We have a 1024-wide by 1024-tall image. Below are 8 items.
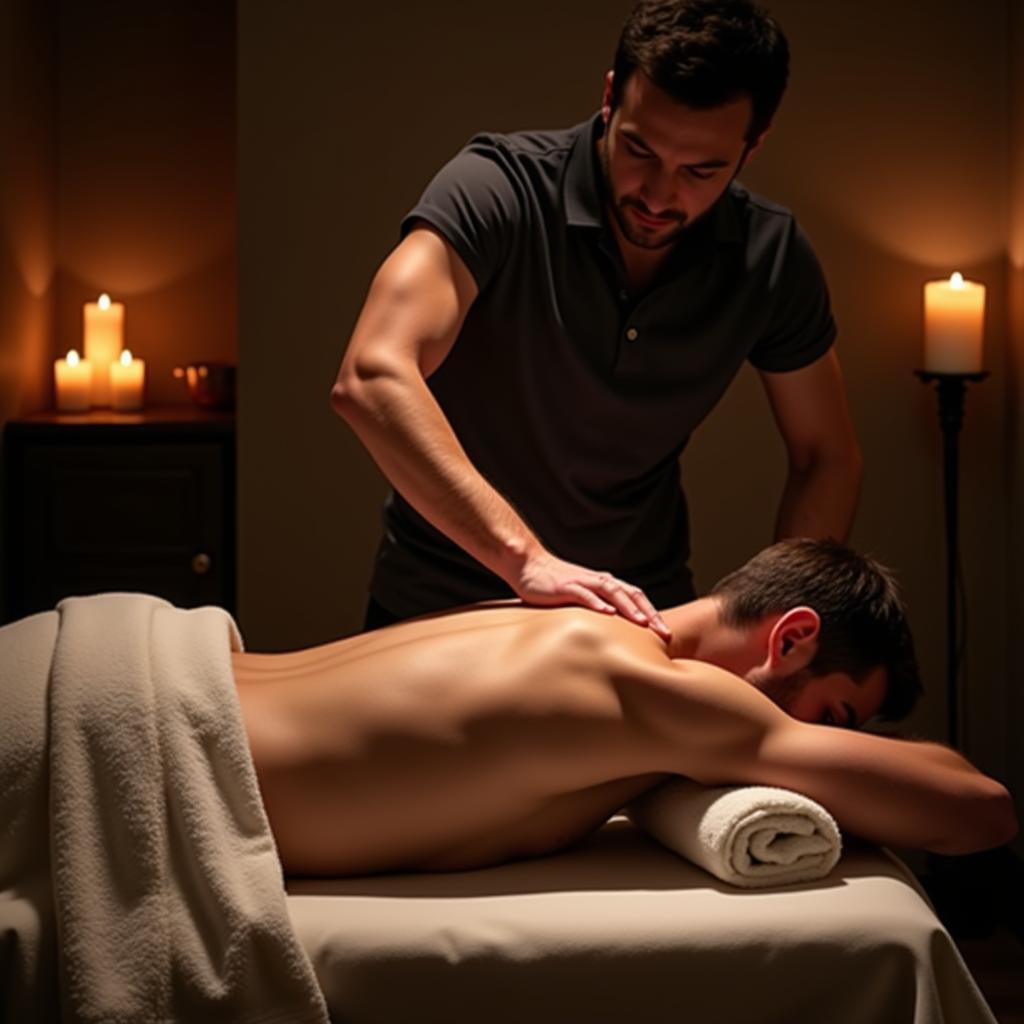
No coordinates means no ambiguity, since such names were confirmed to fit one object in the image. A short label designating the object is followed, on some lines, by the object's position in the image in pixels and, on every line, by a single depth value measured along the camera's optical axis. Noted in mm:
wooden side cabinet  3695
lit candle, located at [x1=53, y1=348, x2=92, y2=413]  3873
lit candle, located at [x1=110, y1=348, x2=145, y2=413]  3885
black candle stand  3543
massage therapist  2100
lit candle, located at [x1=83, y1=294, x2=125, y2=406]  3957
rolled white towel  1789
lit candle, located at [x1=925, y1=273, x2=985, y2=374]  3520
